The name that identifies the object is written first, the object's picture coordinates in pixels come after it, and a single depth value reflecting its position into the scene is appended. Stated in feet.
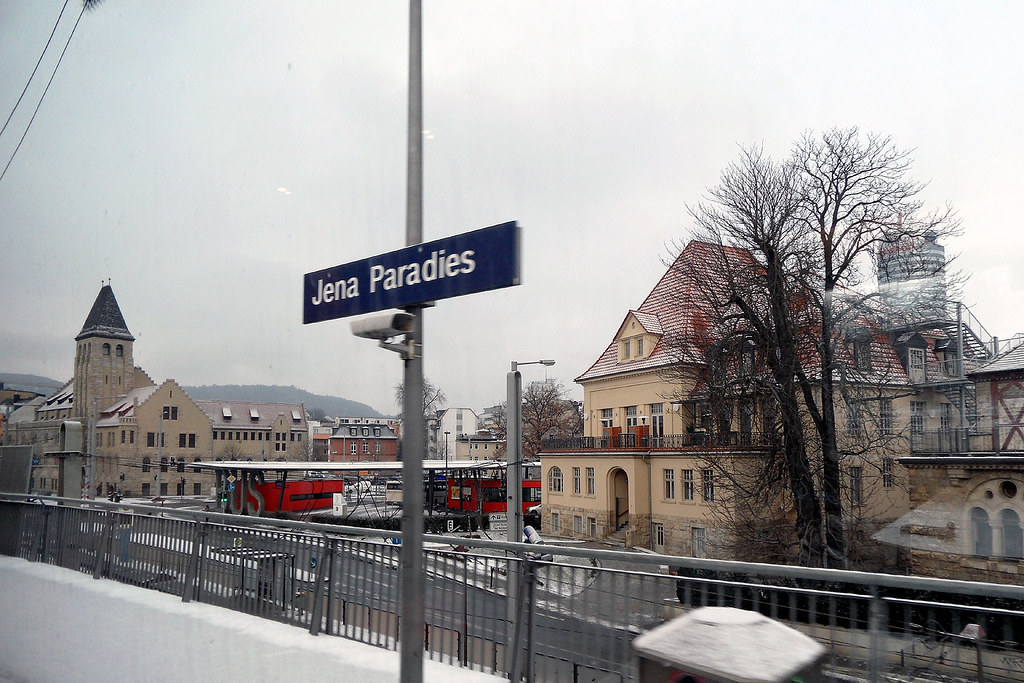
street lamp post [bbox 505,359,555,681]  29.86
